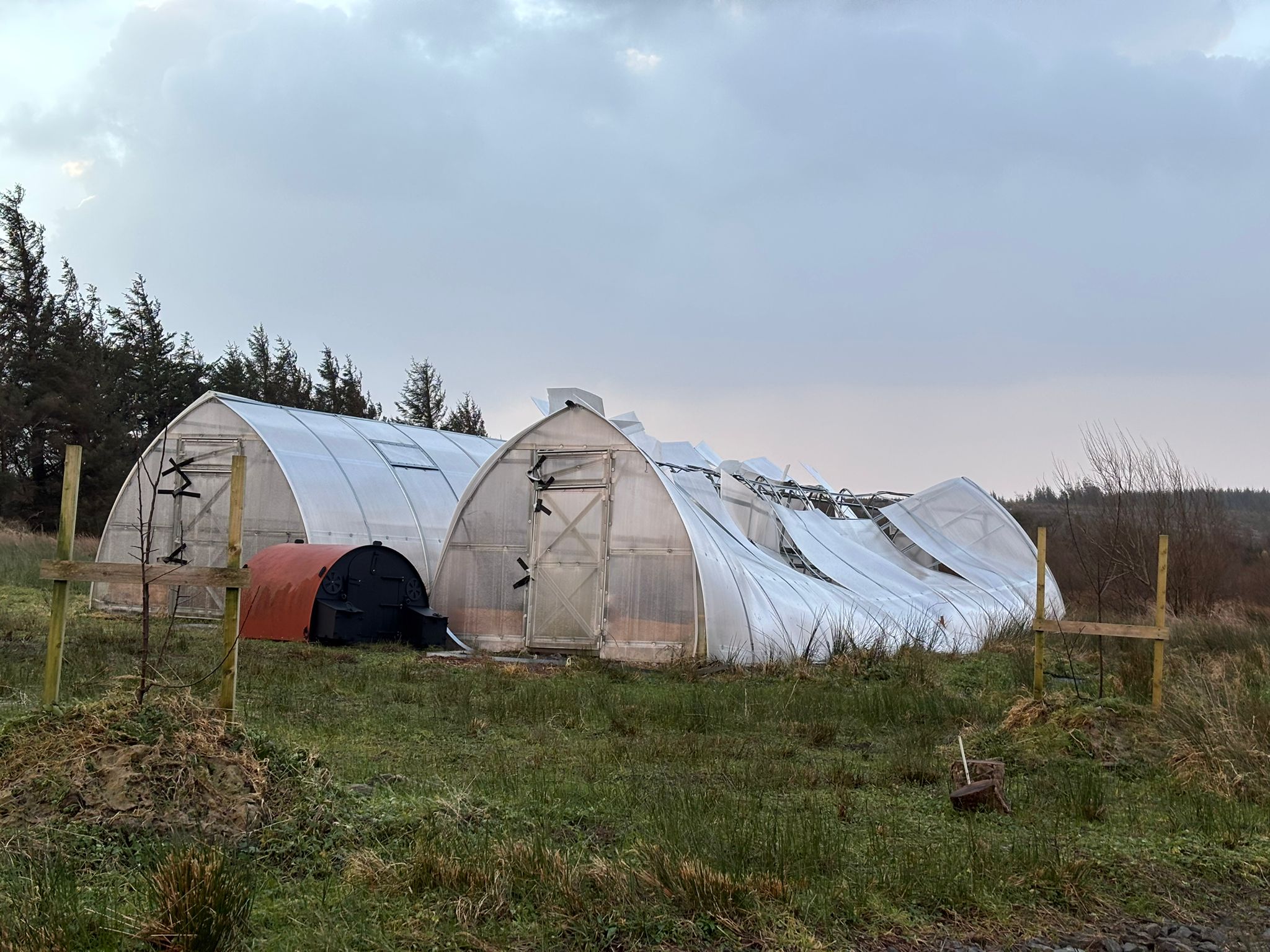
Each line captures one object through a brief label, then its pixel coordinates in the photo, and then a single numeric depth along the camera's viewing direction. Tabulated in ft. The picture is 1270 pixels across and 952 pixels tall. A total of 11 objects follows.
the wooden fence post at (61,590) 21.22
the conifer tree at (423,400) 193.06
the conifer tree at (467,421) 191.93
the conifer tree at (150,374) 147.43
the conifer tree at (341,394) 180.55
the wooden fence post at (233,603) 20.56
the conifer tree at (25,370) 123.44
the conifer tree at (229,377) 158.71
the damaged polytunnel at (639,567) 52.85
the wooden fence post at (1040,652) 33.65
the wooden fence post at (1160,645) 32.50
